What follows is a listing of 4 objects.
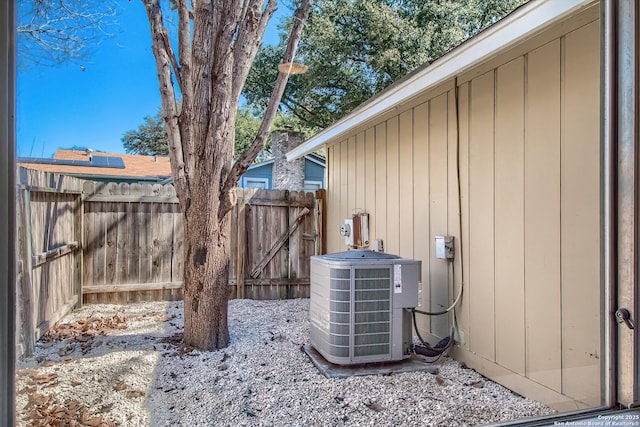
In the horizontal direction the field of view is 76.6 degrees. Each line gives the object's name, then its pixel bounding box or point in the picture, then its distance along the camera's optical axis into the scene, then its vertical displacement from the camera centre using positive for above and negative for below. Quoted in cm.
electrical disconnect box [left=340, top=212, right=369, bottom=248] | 444 -21
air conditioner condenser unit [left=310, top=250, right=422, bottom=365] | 262 -61
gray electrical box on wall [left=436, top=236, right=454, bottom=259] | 297 -26
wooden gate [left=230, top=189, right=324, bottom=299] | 511 -41
